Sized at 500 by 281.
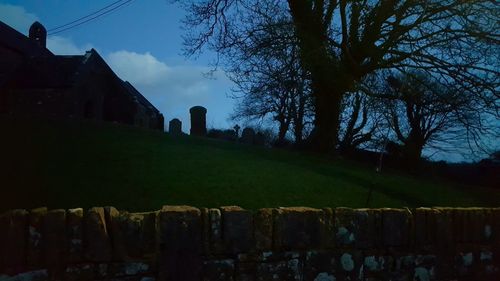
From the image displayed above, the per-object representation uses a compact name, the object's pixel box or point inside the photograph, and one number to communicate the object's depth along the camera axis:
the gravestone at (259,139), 26.16
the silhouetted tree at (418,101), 16.30
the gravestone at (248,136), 25.36
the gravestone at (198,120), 22.97
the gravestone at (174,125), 26.59
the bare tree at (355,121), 20.02
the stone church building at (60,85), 32.78
